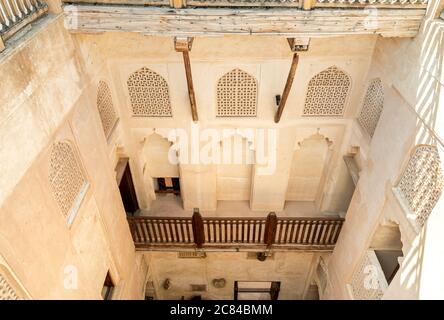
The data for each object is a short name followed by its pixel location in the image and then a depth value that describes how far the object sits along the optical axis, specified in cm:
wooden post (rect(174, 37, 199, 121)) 429
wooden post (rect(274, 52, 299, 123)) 469
